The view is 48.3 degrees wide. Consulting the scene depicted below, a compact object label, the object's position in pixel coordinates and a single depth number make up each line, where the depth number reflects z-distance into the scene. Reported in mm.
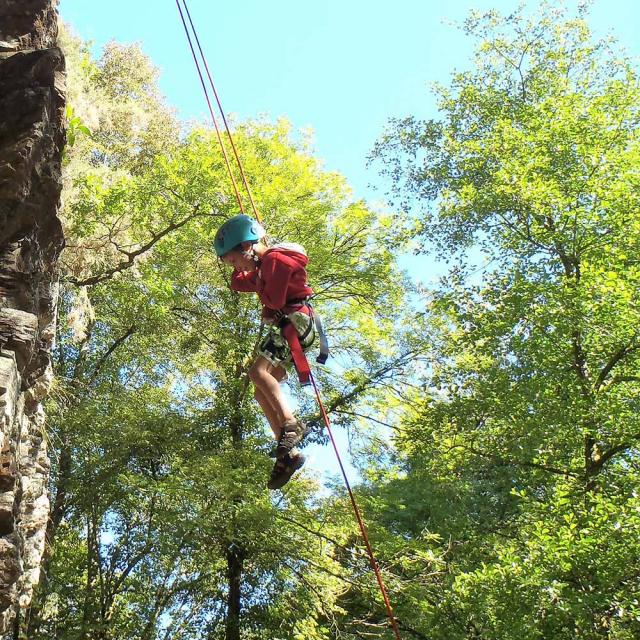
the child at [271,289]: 4414
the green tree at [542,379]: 8180
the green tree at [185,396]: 10995
